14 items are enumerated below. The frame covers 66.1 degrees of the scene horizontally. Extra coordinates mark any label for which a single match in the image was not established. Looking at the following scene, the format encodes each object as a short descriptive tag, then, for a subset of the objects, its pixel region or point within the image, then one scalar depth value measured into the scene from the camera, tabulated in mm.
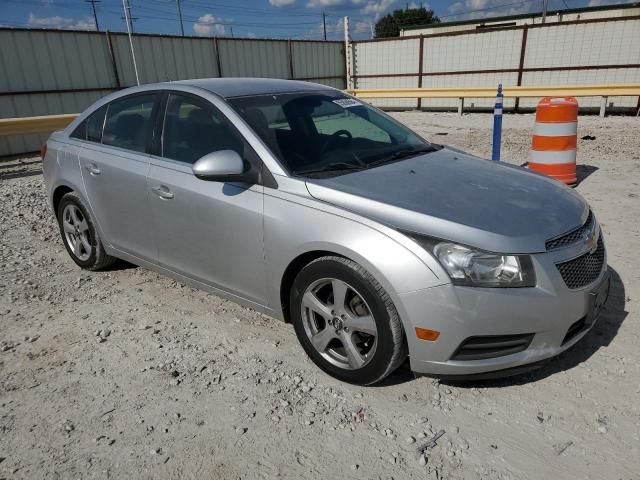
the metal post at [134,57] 13231
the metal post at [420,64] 18250
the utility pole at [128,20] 14090
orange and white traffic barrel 6059
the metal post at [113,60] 12814
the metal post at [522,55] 15851
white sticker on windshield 3782
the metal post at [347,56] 19312
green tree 73125
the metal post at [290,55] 17469
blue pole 6234
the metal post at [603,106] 13461
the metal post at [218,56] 15136
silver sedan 2355
